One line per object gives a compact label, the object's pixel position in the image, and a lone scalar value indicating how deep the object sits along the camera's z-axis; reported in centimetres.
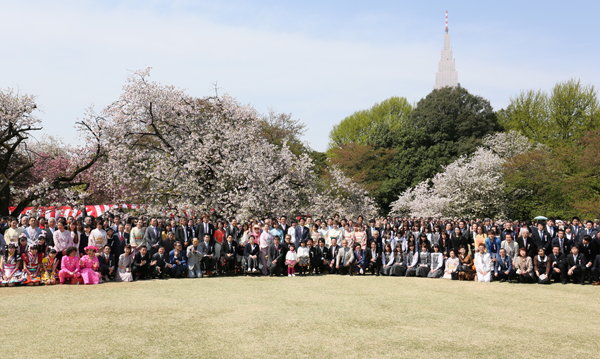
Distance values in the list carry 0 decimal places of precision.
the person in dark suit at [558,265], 1098
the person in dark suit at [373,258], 1296
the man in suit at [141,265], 1126
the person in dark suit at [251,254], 1244
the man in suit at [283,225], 1350
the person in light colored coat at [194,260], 1192
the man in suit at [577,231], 1221
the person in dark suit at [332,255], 1316
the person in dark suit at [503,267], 1157
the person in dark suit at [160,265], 1154
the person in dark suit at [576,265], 1089
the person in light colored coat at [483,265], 1166
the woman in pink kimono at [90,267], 1038
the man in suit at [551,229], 1230
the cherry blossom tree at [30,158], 1817
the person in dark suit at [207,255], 1225
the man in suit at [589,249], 1120
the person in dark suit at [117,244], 1148
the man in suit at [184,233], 1254
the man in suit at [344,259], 1287
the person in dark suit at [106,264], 1095
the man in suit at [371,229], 1374
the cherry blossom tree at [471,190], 3028
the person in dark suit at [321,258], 1314
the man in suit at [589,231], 1218
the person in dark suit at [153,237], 1192
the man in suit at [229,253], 1251
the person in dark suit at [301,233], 1341
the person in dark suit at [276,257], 1230
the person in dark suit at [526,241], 1188
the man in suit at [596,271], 1084
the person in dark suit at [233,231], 1315
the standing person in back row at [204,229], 1269
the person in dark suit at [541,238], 1189
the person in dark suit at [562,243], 1172
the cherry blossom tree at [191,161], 1675
